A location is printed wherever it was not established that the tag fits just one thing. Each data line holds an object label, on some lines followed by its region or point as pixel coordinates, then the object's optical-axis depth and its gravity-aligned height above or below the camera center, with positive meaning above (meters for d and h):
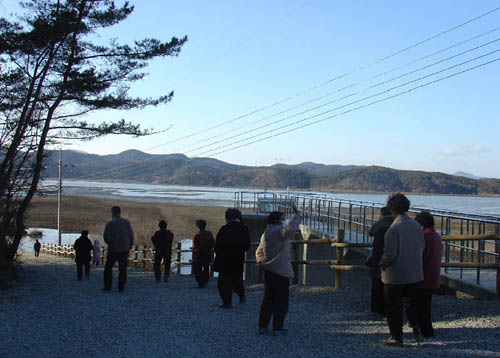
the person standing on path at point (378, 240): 6.11 -0.61
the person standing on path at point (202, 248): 10.97 -1.34
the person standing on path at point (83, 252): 12.90 -1.79
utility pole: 35.96 -0.67
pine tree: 13.80 +2.57
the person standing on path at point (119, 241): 10.30 -1.17
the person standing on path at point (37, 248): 28.84 -3.80
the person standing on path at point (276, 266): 6.25 -0.96
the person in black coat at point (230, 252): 7.95 -1.03
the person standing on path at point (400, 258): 5.48 -0.72
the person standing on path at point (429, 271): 6.12 -0.95
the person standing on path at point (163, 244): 12.48 -1.46
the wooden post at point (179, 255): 17.75 -2.48
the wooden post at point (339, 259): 9.96 -1.36
